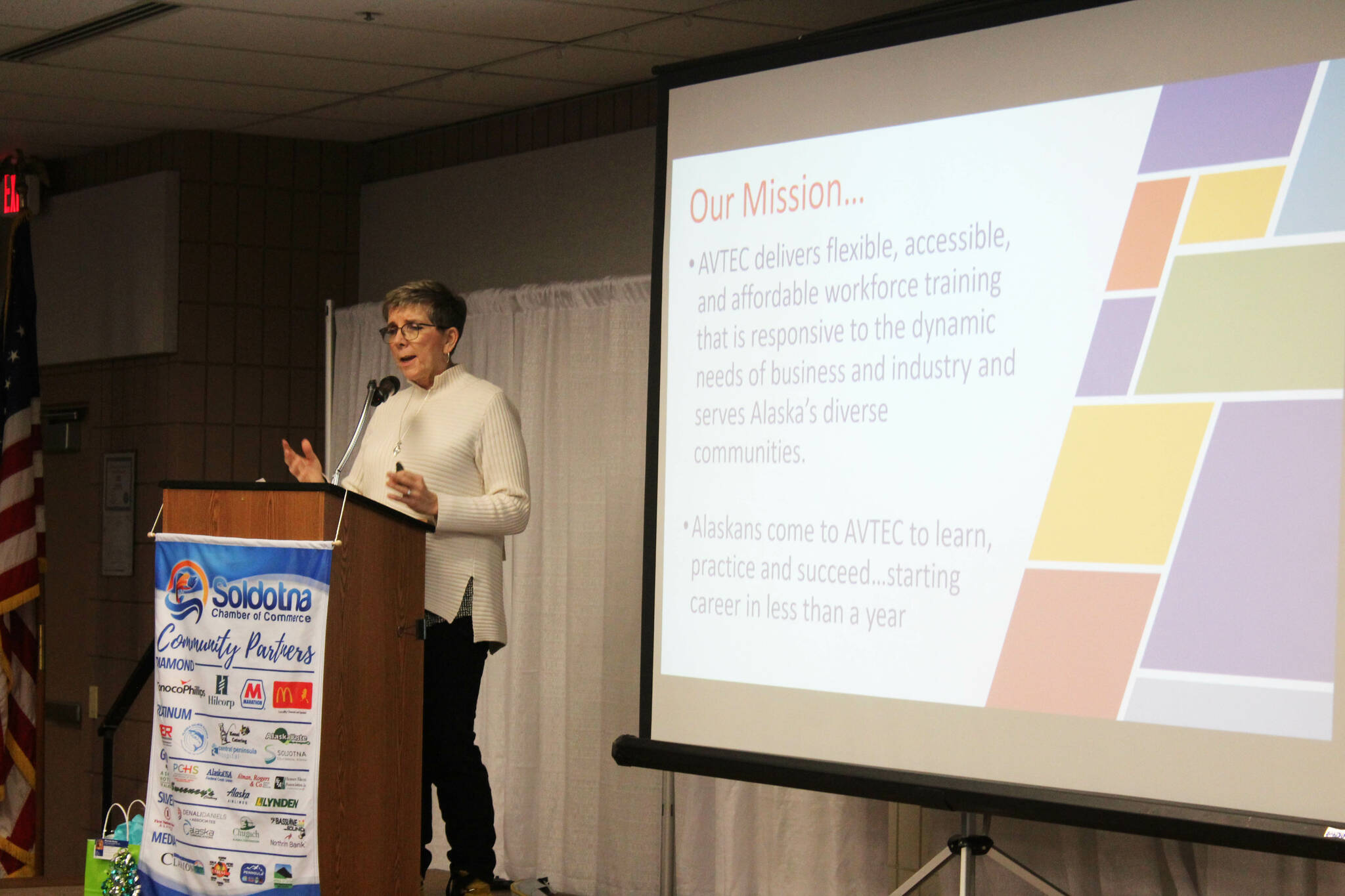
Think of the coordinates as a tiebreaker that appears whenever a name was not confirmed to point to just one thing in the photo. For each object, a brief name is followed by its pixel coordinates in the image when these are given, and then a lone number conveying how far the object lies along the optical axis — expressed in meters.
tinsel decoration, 6.20
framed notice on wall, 11.09
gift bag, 6.21
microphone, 6.54
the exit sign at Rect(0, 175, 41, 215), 11.60
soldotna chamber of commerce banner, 5.49
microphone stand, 6.32
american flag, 10.39
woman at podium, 6.56
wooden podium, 5.62
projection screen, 4.65
